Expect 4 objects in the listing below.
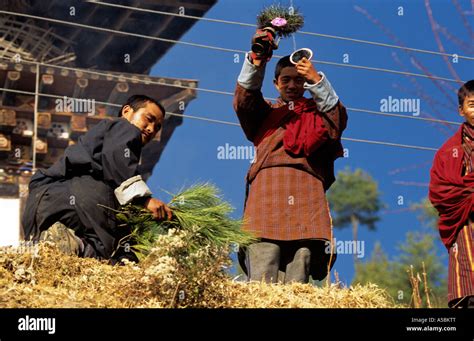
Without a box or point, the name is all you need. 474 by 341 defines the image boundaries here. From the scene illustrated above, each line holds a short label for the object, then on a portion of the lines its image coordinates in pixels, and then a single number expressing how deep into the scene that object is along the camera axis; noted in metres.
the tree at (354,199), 34.62
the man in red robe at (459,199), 6.73
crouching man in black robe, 6.34
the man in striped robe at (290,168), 6.92
